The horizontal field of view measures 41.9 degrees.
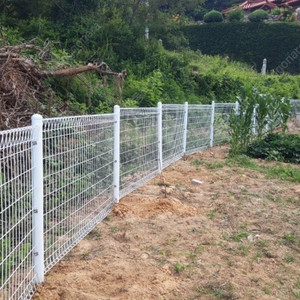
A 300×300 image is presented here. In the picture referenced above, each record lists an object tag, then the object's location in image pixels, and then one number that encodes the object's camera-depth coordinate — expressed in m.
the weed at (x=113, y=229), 4.49
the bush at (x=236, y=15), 30.12
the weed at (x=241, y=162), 8.66
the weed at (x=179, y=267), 3.58
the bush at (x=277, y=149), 9.70
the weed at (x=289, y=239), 4.34
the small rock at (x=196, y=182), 6.80
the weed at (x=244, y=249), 4.03
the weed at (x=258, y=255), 3.93
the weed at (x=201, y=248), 4.05
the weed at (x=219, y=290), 3.19
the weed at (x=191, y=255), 3.87
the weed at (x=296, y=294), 3.24
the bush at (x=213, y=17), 32.19
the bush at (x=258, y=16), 31.60
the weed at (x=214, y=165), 8.22
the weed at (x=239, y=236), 4.39
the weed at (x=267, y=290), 3.26
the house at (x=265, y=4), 37.59
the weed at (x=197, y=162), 8.49
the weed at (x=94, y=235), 4.27
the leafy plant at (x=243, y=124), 10.09
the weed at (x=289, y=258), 3.92
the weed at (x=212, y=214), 5.10
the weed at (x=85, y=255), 3.80
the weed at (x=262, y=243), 4.27
